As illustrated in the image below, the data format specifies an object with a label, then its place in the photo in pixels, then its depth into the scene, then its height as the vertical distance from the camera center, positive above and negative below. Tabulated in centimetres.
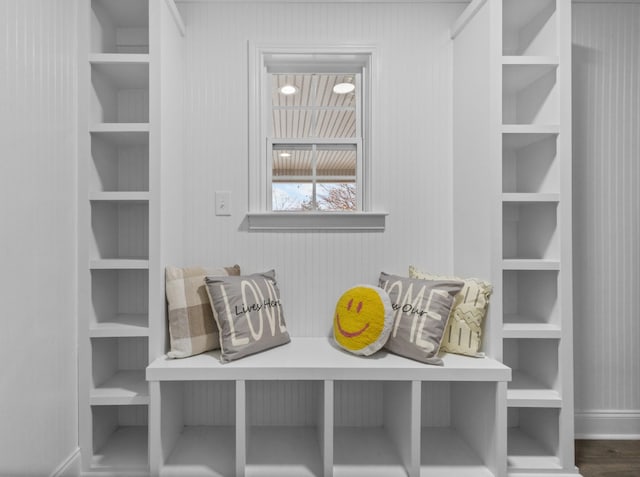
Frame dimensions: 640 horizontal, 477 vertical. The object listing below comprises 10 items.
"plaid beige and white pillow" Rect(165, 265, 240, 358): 177 -35
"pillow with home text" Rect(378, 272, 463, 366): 170 -36
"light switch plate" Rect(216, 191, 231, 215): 213 +19
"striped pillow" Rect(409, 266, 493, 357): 178 -36
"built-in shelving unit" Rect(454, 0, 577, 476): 178 +20
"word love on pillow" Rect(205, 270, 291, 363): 173 -35
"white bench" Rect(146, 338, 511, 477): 163 -89
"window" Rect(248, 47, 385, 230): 220 +60
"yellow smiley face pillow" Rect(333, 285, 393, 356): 171 -37
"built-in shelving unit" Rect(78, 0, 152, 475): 175 +2
